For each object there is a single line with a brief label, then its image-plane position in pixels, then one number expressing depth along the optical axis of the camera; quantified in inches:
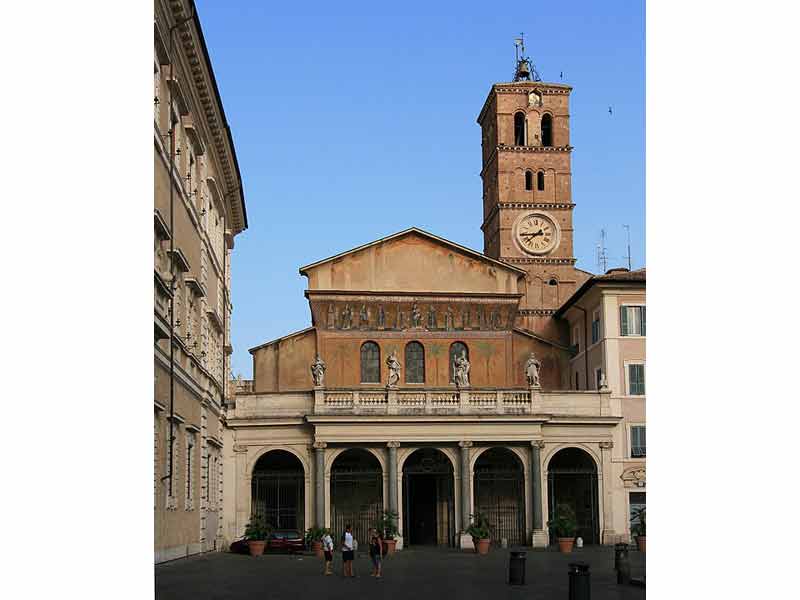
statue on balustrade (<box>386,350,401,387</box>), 1594.5
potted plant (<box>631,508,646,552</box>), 1396.4
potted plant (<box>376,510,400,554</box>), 1488.7
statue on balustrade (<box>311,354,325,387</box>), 1588.3
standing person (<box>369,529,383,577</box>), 1050.7
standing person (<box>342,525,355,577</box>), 1081.4
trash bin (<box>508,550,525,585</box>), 946.7
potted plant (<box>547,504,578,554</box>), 1503.4
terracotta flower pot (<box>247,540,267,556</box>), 1423.5
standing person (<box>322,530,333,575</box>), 1114.1
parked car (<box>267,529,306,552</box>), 1481.3
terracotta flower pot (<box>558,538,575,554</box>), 1499.8
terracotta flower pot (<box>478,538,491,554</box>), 1493.6
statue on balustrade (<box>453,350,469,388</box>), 1608.0
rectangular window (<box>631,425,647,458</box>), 1635.1
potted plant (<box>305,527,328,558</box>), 1475.1
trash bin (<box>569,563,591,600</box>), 730.2
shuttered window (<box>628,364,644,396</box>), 1642.5
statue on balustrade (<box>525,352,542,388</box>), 1611.7
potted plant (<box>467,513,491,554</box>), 1493.6
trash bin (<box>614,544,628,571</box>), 946.1
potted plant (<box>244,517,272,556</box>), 1427.2
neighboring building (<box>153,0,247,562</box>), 895.1
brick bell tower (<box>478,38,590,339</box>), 2460.6
